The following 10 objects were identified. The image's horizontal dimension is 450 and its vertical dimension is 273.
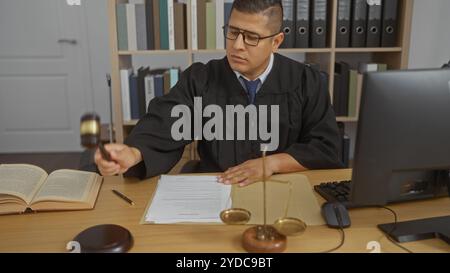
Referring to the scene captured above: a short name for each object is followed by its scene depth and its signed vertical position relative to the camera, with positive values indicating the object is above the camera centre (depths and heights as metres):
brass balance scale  0.96 -0.43
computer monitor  0.91 -0.20
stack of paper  1.14 -0.46
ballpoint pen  1.25 -0.46
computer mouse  1.08 -0.44
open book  1.19 -0.43
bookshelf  2.62 -0.11
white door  3.76 -0.35
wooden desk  1.01 -0.47
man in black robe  1.49 -0.26
